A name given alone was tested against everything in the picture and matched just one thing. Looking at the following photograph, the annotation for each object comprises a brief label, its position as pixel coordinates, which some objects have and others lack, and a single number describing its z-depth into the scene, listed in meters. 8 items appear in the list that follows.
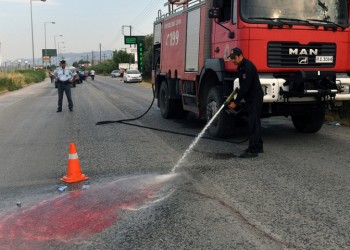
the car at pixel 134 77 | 47.41
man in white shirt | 15.04
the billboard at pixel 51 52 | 114.43
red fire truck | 7.47
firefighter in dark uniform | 6.82
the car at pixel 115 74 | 83.00
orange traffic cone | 5.70
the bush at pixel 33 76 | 51.94
